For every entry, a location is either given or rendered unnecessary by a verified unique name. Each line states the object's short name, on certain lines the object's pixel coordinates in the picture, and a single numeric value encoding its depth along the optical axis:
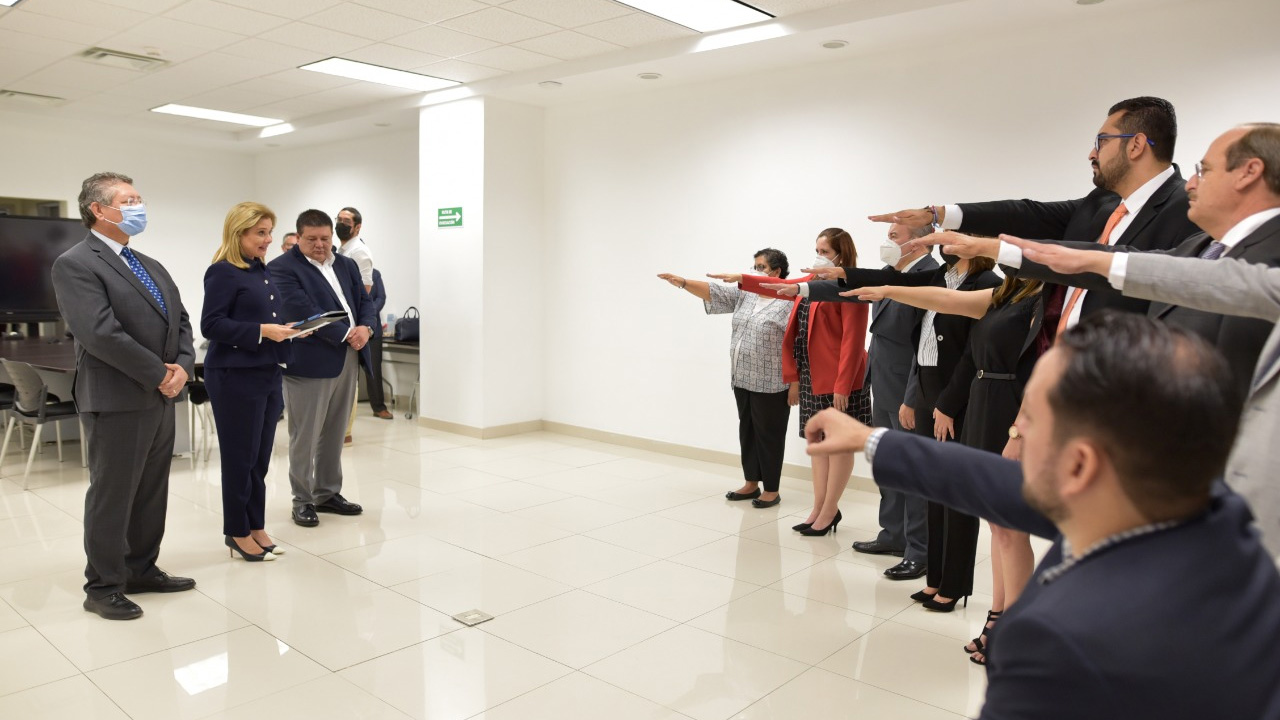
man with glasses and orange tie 2.62
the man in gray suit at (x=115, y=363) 3.58
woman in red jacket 4.91
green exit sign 8.16
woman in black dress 3.21
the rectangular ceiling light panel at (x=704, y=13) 5.64
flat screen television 8.88
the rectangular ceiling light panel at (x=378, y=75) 7.41
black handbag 9.53
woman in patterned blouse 5.58
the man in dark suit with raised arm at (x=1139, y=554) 0.94
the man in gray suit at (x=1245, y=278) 1.80
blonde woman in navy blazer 4.25
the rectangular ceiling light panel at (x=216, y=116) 9.52
